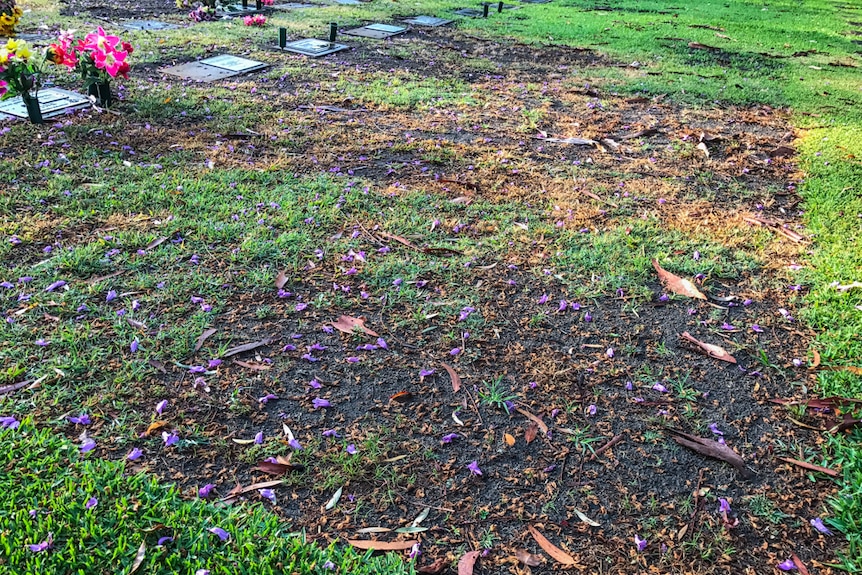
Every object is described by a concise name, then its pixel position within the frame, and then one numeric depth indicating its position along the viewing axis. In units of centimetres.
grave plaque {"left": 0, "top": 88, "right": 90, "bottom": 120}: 450
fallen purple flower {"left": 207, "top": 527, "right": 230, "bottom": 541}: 173
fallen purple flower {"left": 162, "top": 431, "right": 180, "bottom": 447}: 202
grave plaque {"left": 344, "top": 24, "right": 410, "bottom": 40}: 817
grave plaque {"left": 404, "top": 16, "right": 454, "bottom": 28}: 928
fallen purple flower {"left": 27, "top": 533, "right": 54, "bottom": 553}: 163
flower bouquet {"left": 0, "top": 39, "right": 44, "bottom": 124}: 403
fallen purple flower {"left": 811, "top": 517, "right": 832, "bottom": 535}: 189
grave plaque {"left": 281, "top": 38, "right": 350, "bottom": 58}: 697
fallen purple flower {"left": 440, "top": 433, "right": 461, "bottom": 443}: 214
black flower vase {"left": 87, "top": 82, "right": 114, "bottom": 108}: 471
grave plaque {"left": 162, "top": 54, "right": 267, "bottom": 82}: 586
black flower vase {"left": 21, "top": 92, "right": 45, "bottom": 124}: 425
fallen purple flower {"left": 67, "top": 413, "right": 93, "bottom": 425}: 206
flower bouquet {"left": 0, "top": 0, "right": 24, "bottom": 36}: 638
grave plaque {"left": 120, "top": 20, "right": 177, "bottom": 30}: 761
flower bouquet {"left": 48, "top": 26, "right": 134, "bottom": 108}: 439
